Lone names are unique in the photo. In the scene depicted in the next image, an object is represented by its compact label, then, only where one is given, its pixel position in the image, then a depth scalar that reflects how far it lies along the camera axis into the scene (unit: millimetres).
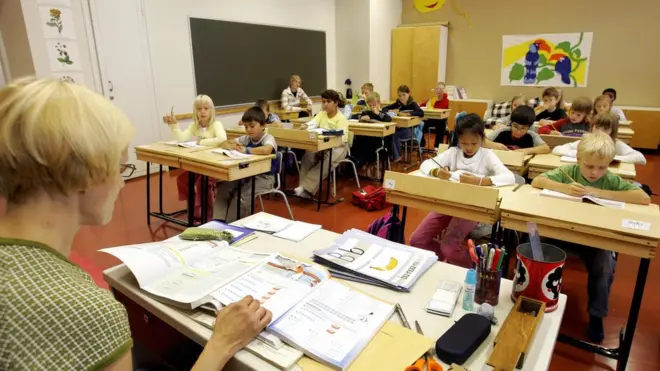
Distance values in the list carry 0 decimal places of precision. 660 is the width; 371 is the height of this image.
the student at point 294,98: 7121
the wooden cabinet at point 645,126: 6832
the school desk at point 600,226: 1617
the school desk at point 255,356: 914
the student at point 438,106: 6922
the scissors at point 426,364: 854
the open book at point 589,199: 1965
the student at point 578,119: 4223
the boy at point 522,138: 3426
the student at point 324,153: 4562
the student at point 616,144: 3037
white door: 4922
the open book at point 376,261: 1209
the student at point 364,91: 7142
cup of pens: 1119
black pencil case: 884
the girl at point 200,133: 3711
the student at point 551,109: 5387
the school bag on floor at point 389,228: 2061
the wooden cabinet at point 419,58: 8594
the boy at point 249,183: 3389
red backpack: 4184
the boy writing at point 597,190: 2086
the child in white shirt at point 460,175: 2443
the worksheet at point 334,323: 897
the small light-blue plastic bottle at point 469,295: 1091
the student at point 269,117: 5156
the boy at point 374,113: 5238
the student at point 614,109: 6012
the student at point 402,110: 5426
